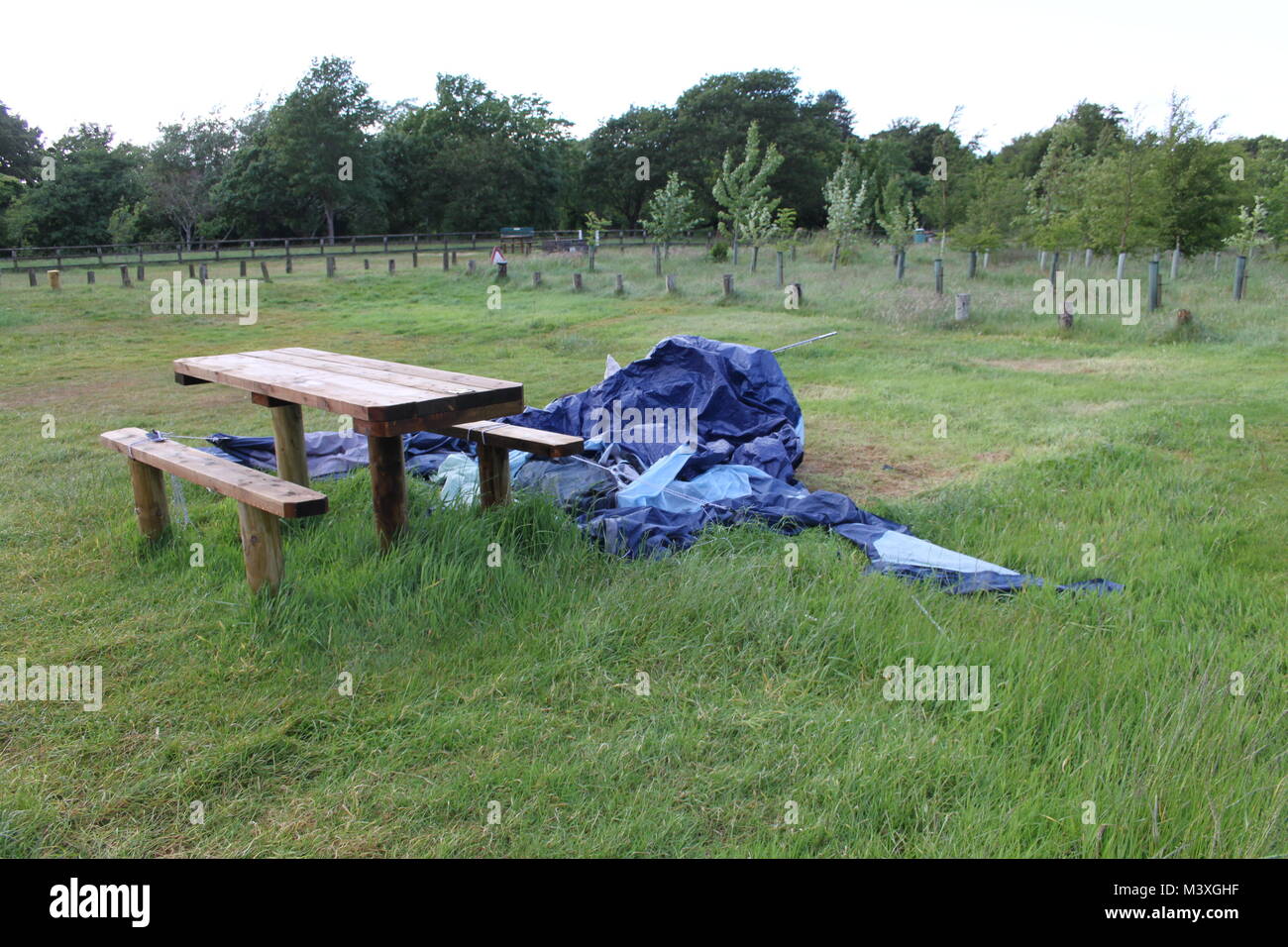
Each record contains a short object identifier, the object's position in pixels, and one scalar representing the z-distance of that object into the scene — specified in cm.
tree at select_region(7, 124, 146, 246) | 4053
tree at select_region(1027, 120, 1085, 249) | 2275
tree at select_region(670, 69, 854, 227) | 5466
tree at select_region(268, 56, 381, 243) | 4609
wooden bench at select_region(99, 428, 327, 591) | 362
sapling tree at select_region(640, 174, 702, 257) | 3258
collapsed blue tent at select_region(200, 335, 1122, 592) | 459
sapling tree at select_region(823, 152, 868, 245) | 2878
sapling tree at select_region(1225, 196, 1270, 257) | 2347
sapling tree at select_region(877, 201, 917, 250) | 2945
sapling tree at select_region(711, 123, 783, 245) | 3072
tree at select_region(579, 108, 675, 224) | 5525
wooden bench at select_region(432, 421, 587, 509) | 458
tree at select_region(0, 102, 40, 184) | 4638
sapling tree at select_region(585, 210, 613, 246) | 3847
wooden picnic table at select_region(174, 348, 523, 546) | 393
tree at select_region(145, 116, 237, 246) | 4647
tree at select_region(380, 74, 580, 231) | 5038
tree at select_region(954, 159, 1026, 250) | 2816
